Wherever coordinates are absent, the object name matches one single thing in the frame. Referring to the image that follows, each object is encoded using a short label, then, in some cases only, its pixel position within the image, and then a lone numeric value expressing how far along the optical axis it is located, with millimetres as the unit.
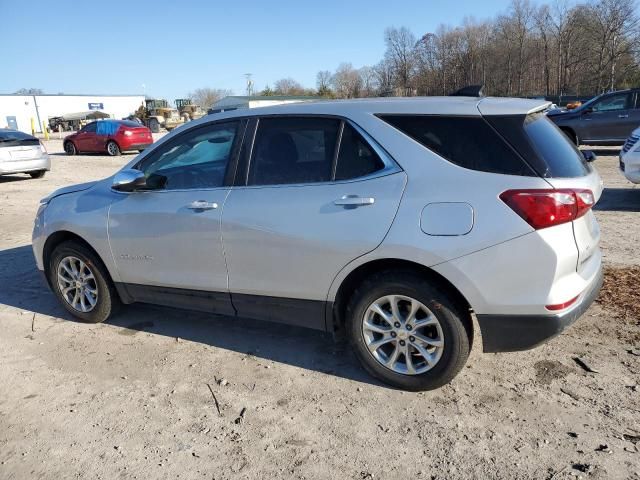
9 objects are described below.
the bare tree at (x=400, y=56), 77375
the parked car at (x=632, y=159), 8094
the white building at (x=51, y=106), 71500
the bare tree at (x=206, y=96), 112500
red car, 22328
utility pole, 88000
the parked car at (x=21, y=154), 13883
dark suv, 14219
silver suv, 2852
